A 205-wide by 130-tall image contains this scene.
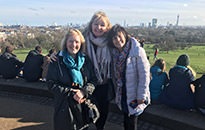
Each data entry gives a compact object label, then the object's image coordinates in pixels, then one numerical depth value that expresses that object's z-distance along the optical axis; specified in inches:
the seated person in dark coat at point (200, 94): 139.3
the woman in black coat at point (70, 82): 103.0
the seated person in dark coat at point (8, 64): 236.2
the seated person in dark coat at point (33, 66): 221.8
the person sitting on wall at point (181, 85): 143.0
